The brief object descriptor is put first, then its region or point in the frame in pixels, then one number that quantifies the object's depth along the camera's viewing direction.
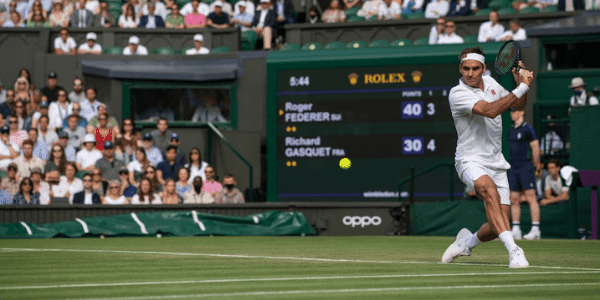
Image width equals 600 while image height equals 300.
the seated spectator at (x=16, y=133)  17.99
